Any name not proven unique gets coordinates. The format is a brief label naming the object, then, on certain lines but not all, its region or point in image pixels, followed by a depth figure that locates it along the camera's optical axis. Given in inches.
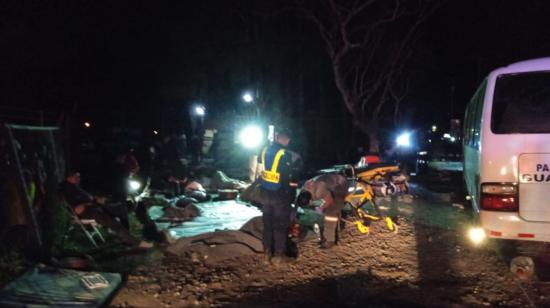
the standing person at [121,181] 348.5
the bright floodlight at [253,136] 521.0
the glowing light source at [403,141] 650.8
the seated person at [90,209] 256.8
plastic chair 255.3
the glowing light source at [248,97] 914.7
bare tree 686.5
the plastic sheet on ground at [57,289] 175.2
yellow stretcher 288.2
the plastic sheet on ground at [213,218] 313.3
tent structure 219.8
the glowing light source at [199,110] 975.6
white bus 195.0
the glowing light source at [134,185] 407.2
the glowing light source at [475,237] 261.7
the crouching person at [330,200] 258.2
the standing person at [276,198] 229.5
